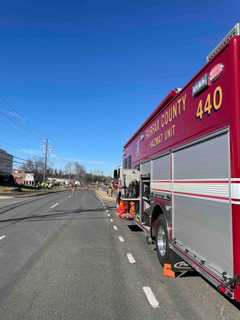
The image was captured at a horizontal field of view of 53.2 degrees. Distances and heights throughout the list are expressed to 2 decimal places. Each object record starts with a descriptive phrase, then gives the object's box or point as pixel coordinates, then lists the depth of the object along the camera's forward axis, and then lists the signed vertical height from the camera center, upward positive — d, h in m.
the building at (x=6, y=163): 72.28 +5.60
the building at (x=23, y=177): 81.80 +1.15
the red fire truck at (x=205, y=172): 2.53 +0.18
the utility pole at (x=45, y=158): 55.56 +5.42
